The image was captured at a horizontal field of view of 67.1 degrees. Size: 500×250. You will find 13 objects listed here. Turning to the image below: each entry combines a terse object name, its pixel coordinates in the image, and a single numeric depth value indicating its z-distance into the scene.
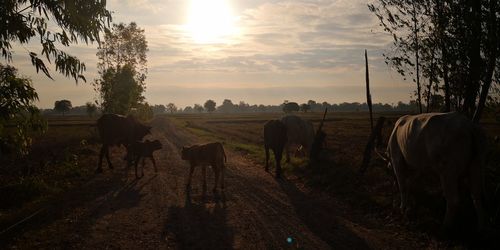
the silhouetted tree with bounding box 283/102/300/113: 165.62
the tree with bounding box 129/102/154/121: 44.22
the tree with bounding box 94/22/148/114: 35.75
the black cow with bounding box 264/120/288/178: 17.38
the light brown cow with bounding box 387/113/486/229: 8.15
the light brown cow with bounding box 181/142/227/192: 13.44
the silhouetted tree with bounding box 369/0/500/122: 11.14
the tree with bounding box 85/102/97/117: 143.93
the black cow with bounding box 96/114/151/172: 18.33
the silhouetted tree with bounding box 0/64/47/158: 9.30
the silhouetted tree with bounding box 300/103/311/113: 192.65
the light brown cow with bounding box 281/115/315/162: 20.97
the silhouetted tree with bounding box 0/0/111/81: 8.73
